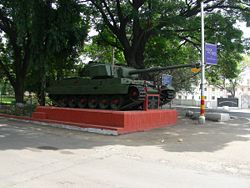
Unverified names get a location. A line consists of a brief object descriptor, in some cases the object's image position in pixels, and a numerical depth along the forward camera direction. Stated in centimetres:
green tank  1141
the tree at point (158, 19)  1467
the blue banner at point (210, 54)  1226
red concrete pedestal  957
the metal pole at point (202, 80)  1188
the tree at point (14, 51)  1798
